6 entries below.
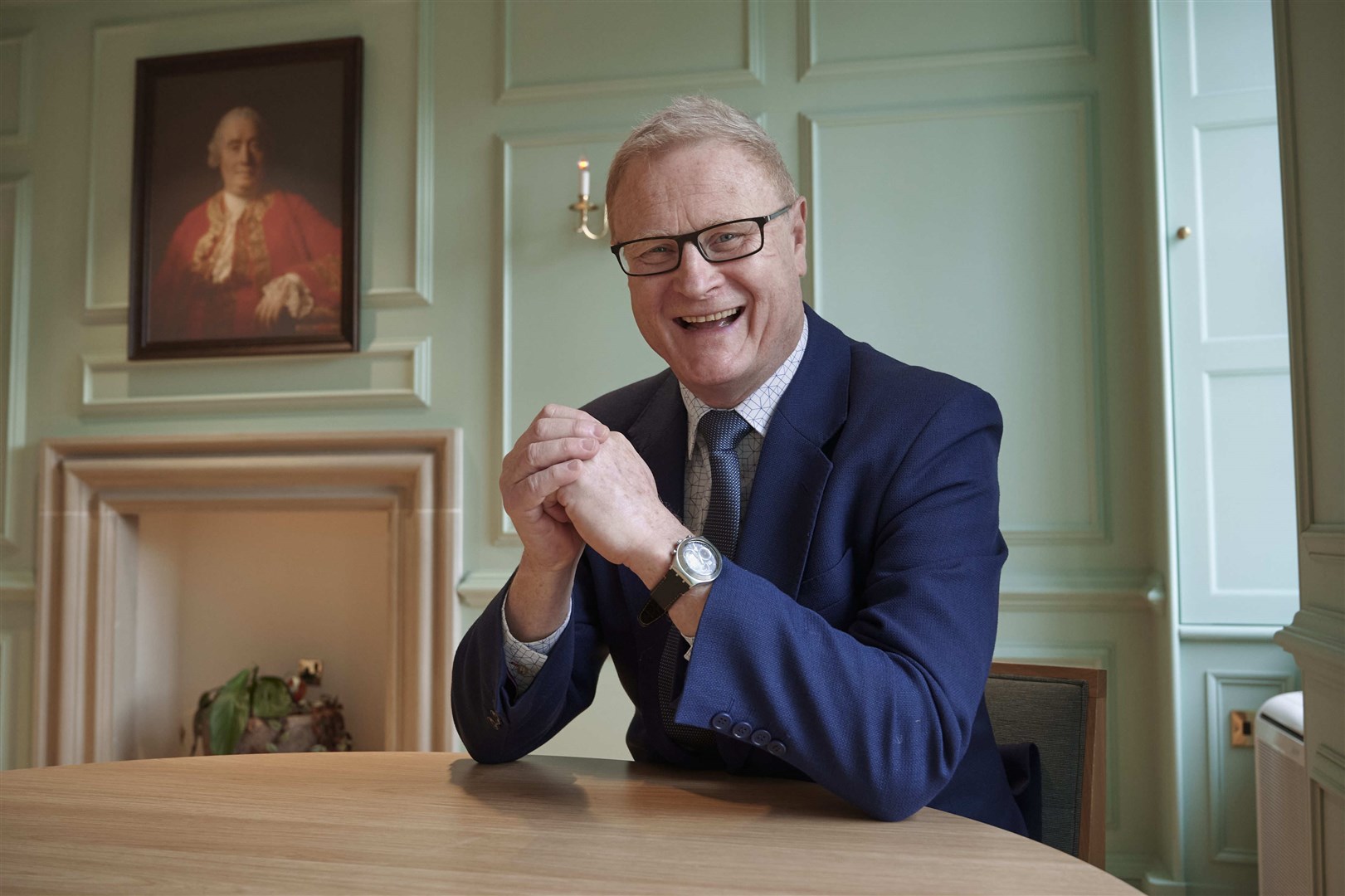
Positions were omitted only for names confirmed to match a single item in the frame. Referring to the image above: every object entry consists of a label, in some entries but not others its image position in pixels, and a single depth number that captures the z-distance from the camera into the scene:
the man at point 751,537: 1.04
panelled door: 2.80
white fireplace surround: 3.42
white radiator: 1.95
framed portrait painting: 3.58
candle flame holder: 3.31
